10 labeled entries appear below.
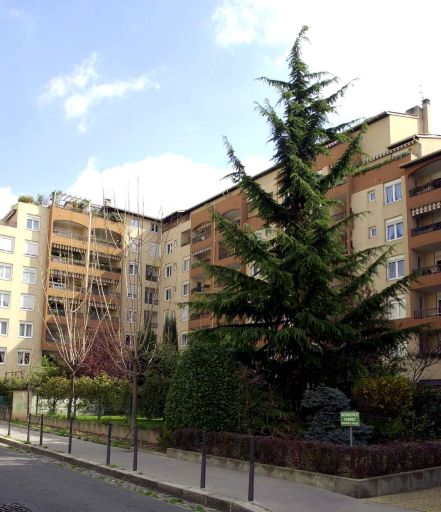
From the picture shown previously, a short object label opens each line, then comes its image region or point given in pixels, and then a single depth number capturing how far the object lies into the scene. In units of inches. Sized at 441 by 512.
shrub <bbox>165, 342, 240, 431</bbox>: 588.1
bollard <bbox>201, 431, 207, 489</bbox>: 409.4
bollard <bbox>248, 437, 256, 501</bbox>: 367.9
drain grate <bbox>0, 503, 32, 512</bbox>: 324.5
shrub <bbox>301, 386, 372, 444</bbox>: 502.6
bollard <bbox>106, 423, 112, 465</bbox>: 541.3
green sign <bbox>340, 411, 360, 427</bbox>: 443.8
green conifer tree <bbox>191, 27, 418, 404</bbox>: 629.9
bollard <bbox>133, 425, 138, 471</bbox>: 495.9
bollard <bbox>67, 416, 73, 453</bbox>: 629.9
